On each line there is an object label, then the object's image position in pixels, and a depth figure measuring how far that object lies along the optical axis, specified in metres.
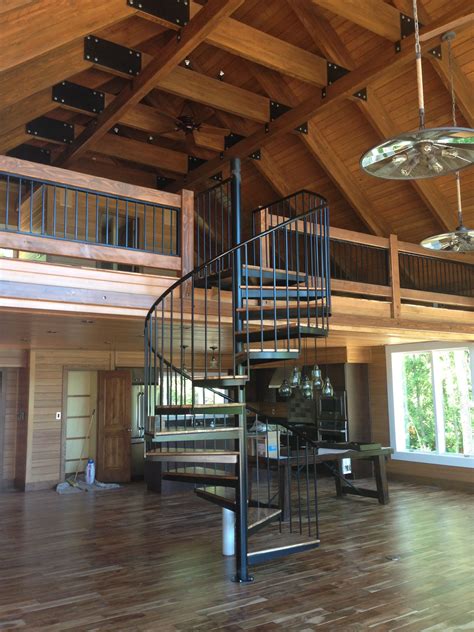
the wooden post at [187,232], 5.68
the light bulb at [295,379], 6.14
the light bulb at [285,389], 7.01
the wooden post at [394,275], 7.62
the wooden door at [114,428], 9.80
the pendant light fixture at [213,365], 11.00
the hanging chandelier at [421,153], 2.74
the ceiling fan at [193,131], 8.06
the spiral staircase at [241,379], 4.63
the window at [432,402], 9.08
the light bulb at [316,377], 6.02
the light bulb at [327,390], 6.35
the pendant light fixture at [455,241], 4.83
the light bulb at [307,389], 6.30
